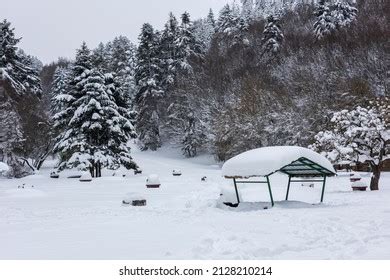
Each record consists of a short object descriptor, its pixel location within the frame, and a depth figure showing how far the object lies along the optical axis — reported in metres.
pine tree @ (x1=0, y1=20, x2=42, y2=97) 42.12
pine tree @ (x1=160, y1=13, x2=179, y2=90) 67.25
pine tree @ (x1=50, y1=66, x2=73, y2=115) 69.60
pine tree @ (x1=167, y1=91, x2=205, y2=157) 60.41
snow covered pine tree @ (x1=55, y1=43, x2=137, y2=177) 35.91
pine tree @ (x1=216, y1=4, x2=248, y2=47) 72.19
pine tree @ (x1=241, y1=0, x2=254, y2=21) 164.62
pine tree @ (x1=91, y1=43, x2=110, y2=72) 39.56
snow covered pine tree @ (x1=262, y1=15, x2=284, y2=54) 64.88
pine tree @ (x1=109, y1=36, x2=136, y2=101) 77.91
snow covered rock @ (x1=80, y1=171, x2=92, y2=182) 30.75
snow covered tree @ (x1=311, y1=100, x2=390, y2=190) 20.78
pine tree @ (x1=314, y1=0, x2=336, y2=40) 61.32
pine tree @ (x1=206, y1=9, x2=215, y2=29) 109.06
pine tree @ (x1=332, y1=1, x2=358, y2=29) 64.51
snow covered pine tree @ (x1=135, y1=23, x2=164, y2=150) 64.44
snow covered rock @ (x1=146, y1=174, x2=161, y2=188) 26.21
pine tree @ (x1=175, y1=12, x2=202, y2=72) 66.94
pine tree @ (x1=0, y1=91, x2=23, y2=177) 39.28
